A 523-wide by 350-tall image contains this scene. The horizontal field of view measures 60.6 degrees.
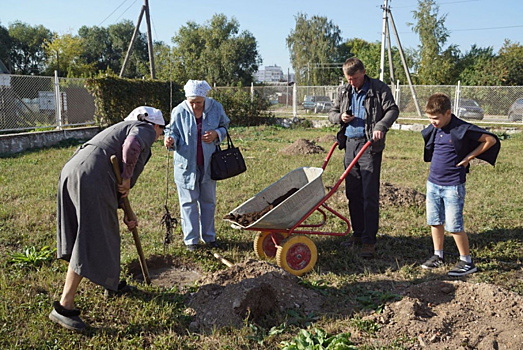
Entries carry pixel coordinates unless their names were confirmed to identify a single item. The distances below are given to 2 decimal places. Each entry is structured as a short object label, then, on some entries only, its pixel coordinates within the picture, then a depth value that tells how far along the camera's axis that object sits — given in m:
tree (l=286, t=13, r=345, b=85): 56.56
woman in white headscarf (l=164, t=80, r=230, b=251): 4.82
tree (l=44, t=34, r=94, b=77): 39.55
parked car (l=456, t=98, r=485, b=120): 20.33
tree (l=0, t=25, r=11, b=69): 44.87
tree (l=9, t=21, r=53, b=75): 49.34
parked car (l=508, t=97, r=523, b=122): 19.09
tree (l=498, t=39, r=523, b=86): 29.48
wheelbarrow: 4.24
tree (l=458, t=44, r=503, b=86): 29.67
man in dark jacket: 4.64
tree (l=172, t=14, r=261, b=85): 49.94
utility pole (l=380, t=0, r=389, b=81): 23.52
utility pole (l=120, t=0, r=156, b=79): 19.69
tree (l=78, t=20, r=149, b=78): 58.66
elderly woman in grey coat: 3.12
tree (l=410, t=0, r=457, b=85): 32.47
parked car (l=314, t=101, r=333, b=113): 25.66
